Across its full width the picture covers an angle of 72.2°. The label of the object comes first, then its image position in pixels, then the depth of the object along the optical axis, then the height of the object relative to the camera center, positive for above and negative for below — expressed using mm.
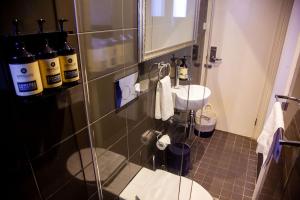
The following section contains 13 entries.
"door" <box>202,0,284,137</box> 2283 -383
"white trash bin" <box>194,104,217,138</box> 2754 -1261
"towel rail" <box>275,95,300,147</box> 948 -525
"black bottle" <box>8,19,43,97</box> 615 -143
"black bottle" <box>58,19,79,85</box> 760 -149
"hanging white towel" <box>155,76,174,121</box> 1713 -626
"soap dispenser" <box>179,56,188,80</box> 2066 -456
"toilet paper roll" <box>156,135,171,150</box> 1917 -1065
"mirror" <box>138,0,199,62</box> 1354 -34
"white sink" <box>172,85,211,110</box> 1968 -706
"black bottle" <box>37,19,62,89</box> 690 -142
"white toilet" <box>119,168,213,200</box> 1494 -1188
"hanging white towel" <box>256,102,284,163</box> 1272 -679
